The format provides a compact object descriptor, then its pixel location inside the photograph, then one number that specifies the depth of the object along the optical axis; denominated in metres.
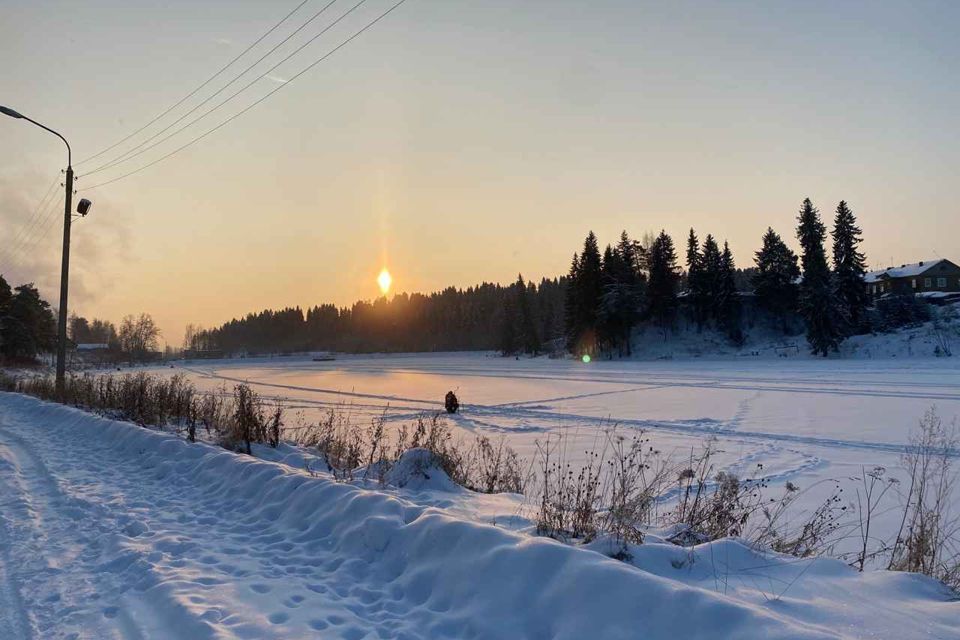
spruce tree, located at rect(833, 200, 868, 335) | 51.09
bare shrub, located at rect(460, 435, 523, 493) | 7.50
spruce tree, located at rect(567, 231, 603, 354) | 60.12
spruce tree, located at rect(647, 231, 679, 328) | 59.91
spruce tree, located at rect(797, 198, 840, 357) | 47.16
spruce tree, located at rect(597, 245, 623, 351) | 56.78
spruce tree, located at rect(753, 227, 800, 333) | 56.75
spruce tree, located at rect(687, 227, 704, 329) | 59.47
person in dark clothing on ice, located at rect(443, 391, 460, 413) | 17.84
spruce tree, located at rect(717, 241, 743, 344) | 57.78
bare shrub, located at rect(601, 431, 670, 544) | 4.18
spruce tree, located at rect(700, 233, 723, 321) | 58.31
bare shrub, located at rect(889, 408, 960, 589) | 4.05
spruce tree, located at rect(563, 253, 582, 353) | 62.03
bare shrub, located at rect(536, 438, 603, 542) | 4.50
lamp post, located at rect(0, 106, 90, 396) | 19.20
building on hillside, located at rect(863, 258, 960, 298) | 71.06
